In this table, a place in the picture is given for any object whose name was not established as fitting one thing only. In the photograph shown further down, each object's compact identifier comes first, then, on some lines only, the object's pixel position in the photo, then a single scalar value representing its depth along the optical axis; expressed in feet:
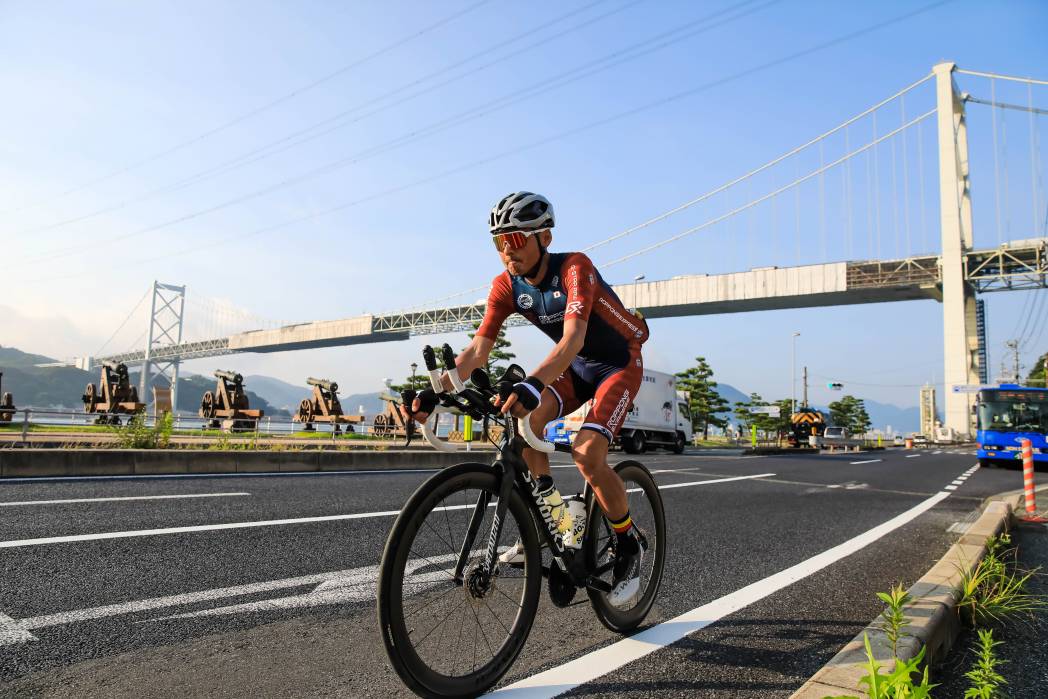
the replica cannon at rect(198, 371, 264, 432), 106.11
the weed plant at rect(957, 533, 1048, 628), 10.49
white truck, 79.36
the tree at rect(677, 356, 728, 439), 196.59
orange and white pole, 25.52
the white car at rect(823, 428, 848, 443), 160.91
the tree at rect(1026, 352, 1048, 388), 289.68
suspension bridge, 171.53
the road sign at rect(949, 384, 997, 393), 139.79
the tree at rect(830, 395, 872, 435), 382.40
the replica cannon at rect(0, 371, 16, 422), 72.05
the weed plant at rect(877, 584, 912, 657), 7.70
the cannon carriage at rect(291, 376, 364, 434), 109.29
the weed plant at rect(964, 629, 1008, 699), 6.51
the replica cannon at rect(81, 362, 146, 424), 105.29
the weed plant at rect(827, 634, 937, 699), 6.19
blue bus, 72.80
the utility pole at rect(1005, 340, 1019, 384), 319.47
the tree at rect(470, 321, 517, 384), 148.97
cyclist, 9.32
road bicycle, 6.95
